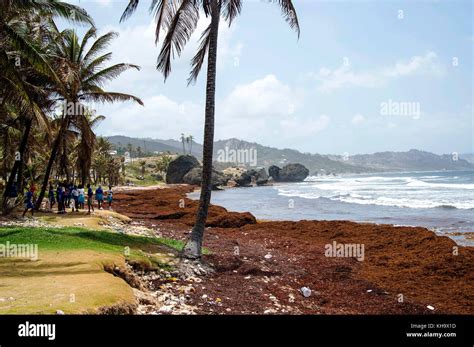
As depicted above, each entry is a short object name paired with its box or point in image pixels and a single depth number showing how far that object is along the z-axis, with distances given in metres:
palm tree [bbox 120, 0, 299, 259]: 13.12
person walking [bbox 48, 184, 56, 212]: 23.84
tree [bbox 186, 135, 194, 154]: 180.70
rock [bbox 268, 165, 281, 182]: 146.62
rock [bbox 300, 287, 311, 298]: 11.11
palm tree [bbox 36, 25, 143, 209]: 21.67
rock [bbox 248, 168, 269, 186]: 121.54
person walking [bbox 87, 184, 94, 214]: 21.59
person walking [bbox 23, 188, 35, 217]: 18.75
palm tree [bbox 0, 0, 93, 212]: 12.59
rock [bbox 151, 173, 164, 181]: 125.72
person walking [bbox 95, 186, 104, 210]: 25.97
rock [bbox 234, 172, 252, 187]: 113.69
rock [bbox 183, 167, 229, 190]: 101.31
